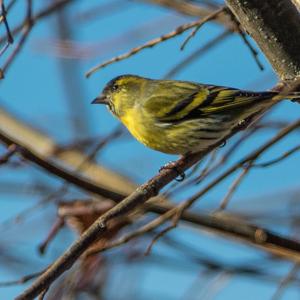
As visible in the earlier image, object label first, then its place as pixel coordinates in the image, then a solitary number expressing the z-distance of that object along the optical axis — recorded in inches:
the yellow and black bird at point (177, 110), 275.3
